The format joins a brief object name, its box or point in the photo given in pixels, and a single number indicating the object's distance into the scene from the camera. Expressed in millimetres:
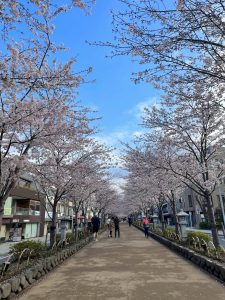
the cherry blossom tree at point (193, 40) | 4375
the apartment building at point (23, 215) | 28966
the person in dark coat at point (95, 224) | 16612
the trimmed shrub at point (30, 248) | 9242
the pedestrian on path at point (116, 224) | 21755
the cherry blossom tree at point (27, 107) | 5070
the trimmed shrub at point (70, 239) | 14199
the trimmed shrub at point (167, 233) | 16172
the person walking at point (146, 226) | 20495
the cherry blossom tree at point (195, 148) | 10469
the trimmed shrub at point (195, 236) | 11133
